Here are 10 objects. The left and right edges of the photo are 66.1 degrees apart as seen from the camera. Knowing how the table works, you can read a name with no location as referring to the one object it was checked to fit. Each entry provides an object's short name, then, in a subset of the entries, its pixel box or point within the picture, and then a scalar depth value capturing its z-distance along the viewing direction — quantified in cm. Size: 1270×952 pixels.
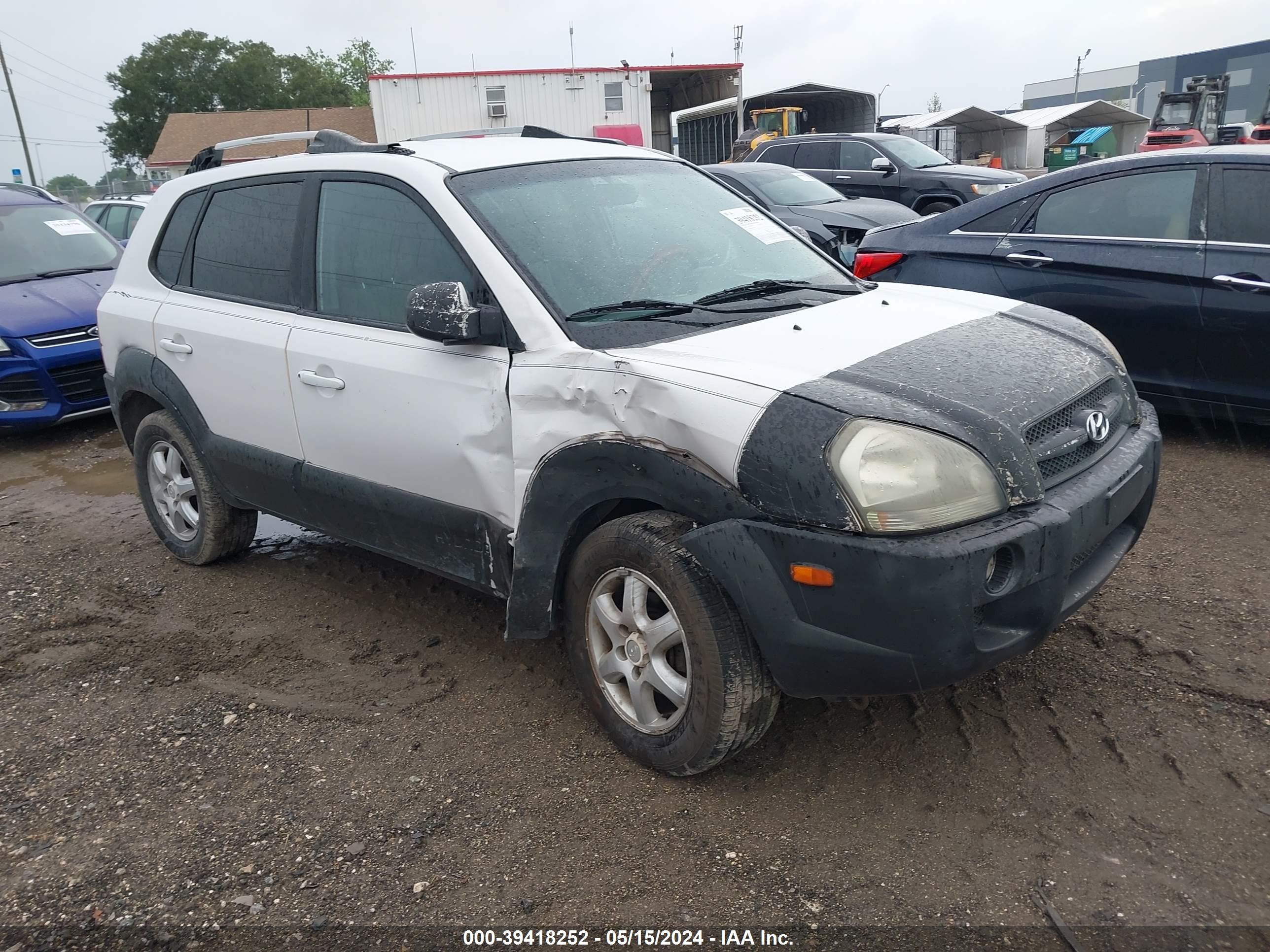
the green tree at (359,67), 7181
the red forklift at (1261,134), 2408
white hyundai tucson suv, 244
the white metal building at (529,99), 3384
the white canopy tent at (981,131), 3650
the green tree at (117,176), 3963
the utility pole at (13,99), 4094
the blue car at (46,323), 724
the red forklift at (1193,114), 2742
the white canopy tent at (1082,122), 3681
